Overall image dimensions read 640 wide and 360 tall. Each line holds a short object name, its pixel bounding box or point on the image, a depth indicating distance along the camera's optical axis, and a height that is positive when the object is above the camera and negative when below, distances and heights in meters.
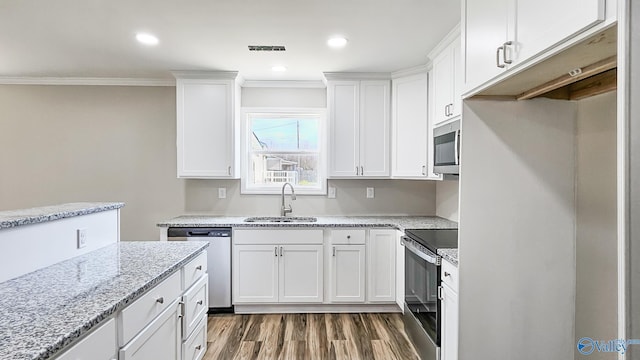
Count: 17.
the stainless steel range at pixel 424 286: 2.21 -0.76
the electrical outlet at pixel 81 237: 1.92 -0.33
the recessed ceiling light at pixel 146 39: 2.63 +1.06
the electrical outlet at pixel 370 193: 3.93 -0.16
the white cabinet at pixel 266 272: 3.33 -0.88
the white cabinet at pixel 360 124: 3.59 +0.56
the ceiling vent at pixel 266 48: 2.86 +1.07
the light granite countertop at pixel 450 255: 1.92 -0.43
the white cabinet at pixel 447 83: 2.56 +0.75
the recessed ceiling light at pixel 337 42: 2.68 +1.07
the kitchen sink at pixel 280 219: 3.65 -0.43
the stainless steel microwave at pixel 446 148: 2.35 +0.23
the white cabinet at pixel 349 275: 3.37 -0.92
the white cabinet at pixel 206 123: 3.53 +0.55
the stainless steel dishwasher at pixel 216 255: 3.32 -0.72
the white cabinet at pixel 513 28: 0.94 +0.49
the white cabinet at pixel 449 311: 1.89 -0.73
